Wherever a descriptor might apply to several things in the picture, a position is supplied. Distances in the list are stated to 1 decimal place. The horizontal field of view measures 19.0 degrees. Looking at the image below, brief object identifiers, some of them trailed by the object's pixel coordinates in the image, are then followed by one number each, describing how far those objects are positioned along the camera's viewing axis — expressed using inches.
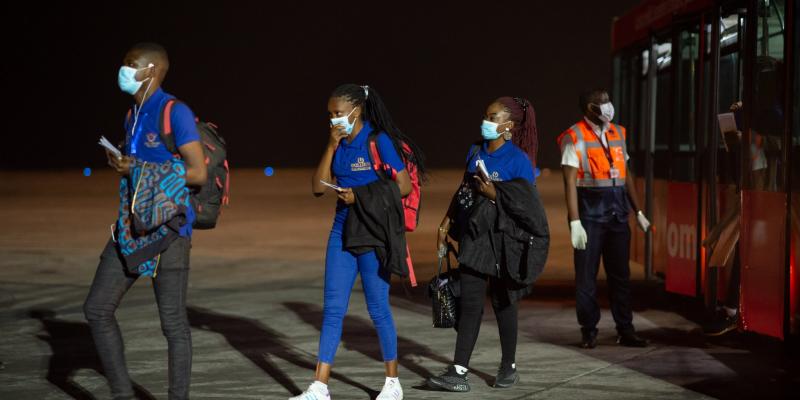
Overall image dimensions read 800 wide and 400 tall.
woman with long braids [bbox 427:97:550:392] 514.9
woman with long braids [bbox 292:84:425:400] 477.7
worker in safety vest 630.7
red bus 577.5
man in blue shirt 423.7
